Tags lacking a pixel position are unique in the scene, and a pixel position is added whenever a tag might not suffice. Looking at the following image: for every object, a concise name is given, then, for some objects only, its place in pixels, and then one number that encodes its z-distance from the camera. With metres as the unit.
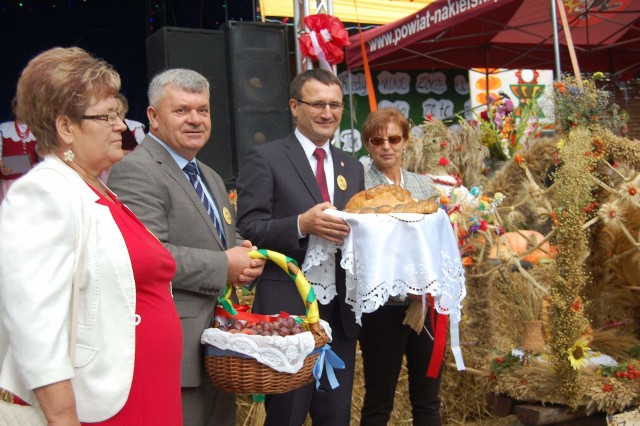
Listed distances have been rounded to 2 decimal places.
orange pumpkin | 4.30
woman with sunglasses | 3.56
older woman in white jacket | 1.73
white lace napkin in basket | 2.49
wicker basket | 2.52
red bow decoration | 6.05
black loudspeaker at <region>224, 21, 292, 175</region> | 6.41
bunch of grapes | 2.60
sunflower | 3.75
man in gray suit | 2.68
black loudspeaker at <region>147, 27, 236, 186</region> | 6.27
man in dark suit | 3.15
